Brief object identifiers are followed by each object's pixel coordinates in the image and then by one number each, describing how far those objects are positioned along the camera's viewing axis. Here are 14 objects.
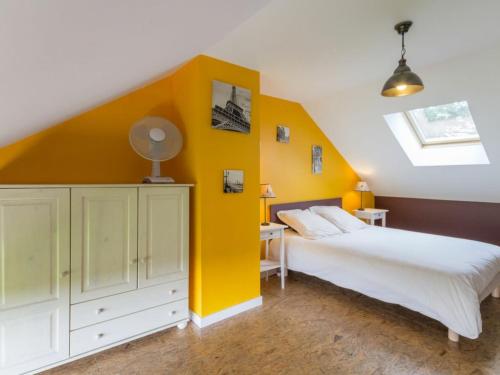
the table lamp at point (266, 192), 3.32
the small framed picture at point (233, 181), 2.59
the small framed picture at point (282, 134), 3.78
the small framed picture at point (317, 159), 4.33
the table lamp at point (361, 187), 4.84
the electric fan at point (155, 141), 2.37
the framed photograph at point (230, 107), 2.51
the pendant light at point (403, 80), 2.00
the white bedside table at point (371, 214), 4.77
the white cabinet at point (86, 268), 1.73
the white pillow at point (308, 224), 3.44
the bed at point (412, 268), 2.17
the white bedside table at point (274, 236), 3.11
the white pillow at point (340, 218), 3.86
